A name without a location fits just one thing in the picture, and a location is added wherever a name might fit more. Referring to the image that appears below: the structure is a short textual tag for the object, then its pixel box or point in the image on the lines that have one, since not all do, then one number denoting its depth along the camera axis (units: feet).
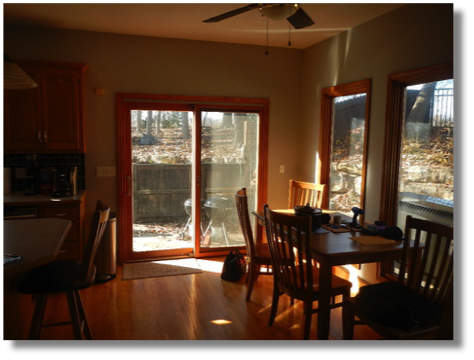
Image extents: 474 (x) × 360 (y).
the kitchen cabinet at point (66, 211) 11.53
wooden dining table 7.97
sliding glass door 14.38
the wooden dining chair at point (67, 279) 6.84
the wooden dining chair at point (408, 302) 6.54
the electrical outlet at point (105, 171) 13.87
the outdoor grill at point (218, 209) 15.52
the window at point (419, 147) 9.55
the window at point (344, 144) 12.62
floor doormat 13.23
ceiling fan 7.75
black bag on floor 12.71
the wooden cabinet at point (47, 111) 11.98
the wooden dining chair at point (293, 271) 8.15
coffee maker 12.36
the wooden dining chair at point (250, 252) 10.54
